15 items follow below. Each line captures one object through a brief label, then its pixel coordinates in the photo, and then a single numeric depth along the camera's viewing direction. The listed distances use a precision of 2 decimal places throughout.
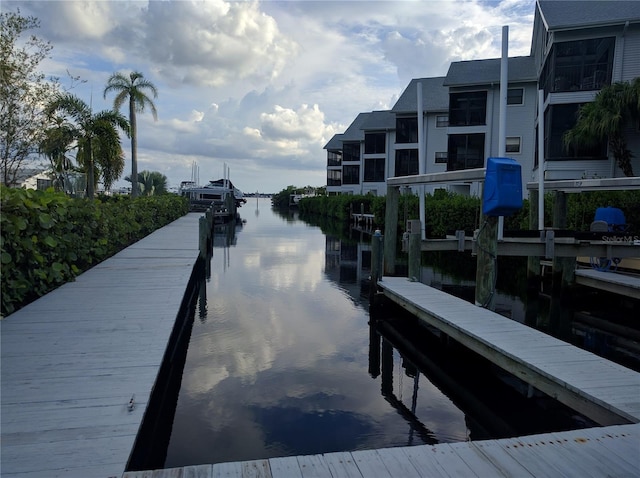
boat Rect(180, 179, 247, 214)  46.41
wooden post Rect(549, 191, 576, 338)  11.53
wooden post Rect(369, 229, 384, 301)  11.20
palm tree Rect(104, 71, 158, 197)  33.19
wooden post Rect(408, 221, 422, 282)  10.55
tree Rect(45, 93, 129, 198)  25.83
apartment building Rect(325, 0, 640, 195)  23.23
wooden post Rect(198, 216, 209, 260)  16.41
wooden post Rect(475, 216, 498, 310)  8.41
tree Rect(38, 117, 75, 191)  17.77
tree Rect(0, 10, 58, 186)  14.08
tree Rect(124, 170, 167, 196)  50.44
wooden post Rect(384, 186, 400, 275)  11.91
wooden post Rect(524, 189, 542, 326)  13.74
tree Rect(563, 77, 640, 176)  21.20
